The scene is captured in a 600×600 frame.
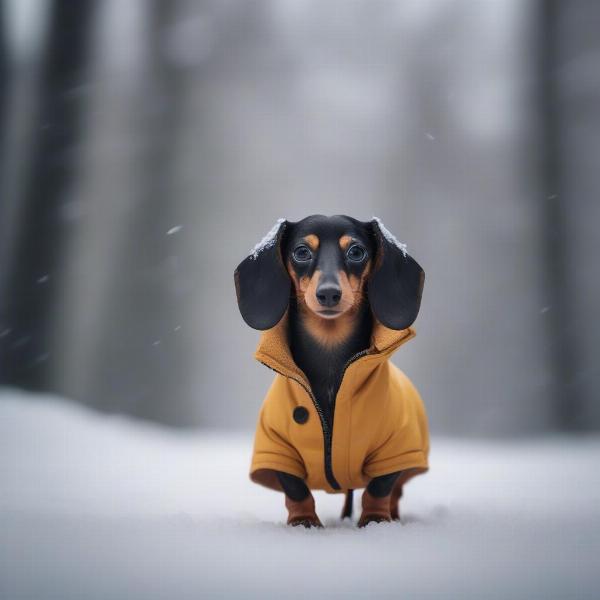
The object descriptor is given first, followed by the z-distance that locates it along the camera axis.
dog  1.51
